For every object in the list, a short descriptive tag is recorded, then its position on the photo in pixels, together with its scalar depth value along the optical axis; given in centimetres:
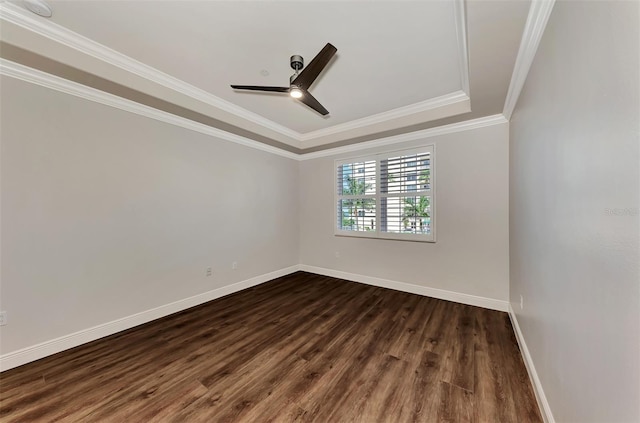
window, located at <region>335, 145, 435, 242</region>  362
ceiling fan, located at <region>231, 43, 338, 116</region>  185
